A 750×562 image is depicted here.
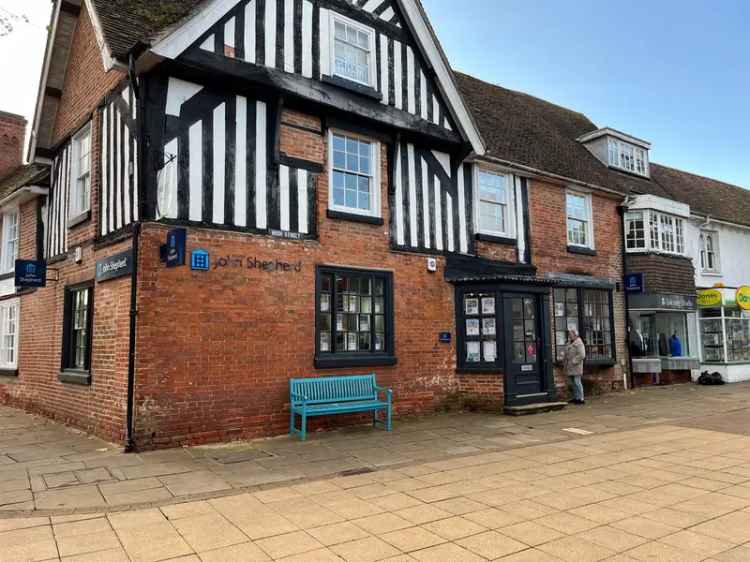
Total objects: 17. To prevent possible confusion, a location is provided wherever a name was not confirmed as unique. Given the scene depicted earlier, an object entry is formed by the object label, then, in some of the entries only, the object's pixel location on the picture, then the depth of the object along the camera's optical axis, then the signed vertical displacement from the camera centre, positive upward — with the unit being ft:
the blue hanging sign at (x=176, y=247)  25.94 +4.07
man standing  44.09 -2.68
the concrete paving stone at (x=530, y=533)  15.30 -5.79
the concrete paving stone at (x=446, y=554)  14.02 -5.76
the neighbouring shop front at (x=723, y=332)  61.11 -0.65
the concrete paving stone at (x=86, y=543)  14.55 -5.62
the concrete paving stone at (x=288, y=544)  14.43 -5.69
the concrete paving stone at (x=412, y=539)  14.87 -5.74
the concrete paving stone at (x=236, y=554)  13.96 -5.66
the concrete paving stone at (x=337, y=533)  15.31 -5.72
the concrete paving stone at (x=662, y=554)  13.97 -5.80
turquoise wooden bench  29.43 -3.66
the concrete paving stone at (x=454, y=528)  15.67 -5.76
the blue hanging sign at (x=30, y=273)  37.86 +4.25
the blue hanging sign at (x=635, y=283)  53.16 +4.29
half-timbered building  27.89 +6.53
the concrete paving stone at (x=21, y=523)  16.34 -5.61
